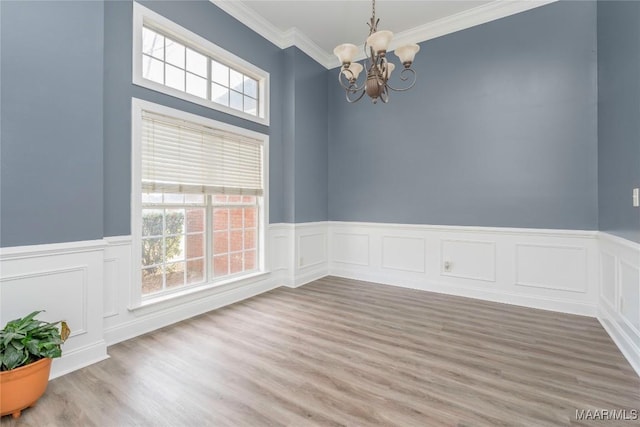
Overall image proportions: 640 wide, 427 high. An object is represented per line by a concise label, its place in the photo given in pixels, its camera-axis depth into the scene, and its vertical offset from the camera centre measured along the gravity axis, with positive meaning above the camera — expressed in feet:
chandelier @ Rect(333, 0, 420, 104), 7.39 +4.16
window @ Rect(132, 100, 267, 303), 9.13 +0.50
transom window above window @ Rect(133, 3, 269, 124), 9.07 +5.26
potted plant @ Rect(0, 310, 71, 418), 5.29 -2.76
